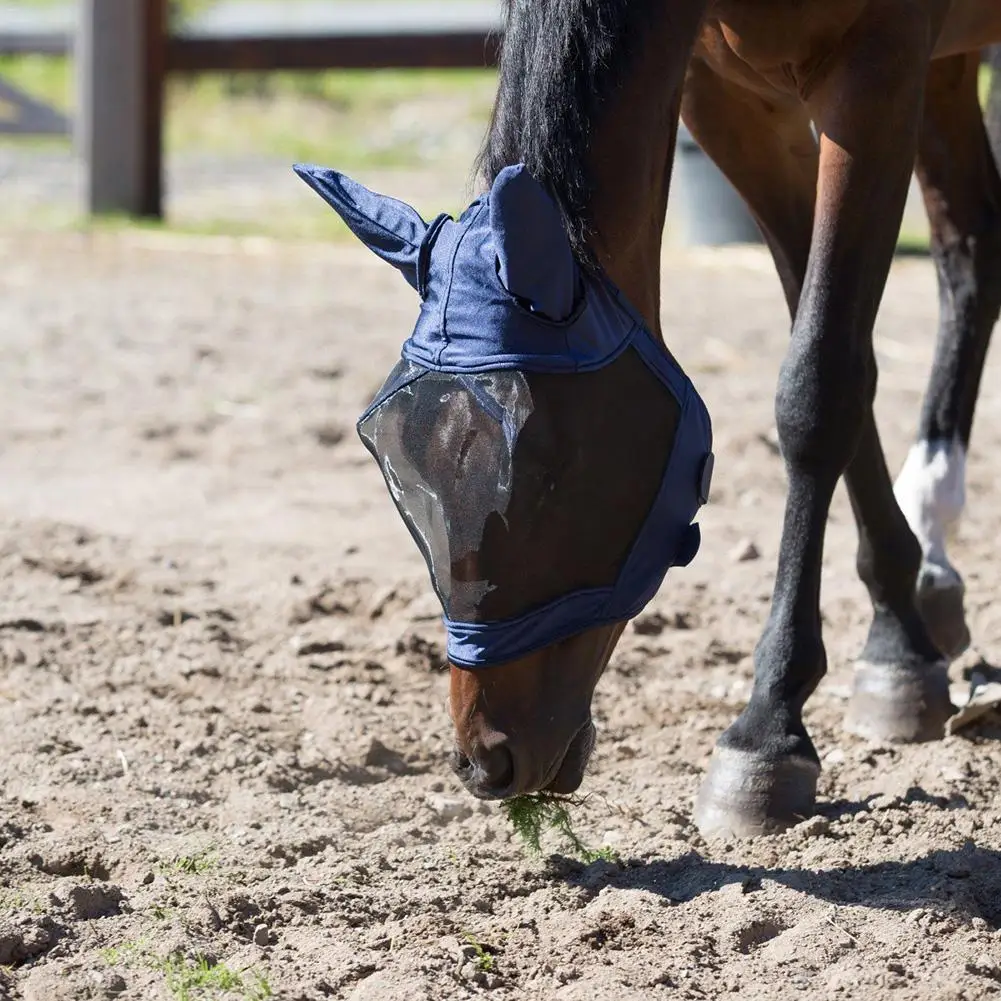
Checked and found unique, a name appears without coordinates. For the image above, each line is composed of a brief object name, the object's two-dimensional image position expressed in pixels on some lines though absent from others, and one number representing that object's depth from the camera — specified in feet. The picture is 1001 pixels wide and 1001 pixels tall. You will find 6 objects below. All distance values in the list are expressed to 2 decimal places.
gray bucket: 60.13
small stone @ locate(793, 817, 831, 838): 16.51
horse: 13.32
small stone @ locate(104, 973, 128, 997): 13.24
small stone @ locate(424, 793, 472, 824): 17.51
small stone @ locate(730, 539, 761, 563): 27.02
